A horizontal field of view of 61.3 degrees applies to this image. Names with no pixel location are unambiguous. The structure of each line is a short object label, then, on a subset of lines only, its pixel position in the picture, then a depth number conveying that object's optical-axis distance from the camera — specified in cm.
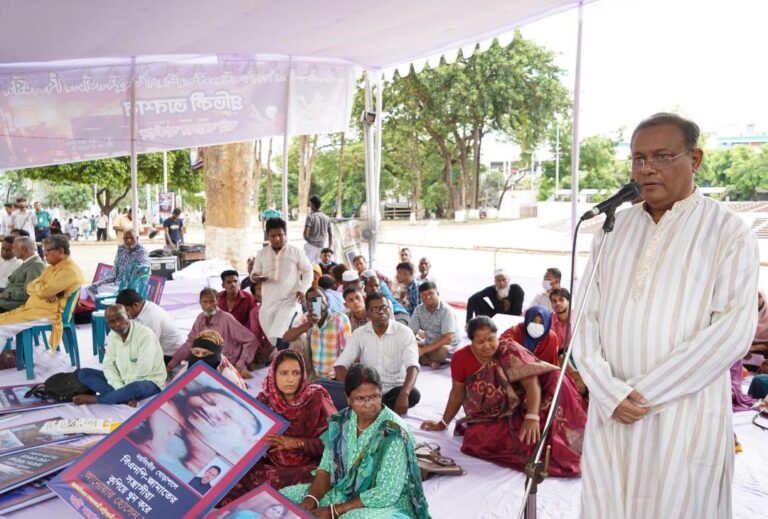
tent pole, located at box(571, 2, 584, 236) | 579
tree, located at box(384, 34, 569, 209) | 2209
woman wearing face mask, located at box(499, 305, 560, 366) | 404
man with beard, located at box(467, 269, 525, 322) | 639
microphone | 169
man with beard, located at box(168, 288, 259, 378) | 550
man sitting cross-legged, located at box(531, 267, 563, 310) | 574
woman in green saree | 257
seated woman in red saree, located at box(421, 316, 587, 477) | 349
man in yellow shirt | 571
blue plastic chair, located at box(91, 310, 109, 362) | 620
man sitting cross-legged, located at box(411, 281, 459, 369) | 561
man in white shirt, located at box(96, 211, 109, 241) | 2645
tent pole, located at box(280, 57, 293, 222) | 911
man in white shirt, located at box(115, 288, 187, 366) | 520
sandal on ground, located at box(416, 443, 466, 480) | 341
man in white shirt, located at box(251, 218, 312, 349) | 592
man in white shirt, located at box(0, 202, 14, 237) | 1357
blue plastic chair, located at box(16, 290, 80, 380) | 561
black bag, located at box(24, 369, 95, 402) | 484
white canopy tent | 522
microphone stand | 157
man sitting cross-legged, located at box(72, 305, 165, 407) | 469
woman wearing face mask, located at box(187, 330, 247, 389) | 402
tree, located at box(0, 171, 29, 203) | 3116
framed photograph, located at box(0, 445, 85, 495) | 324
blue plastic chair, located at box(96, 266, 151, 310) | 672
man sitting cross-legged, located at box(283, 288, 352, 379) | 496
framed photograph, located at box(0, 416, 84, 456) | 370
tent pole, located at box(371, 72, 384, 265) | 893
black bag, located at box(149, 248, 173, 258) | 1140
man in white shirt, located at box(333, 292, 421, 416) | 431
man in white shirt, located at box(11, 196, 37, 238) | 1312
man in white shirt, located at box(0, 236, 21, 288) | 777
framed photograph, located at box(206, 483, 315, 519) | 239
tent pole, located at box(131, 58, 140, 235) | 859
